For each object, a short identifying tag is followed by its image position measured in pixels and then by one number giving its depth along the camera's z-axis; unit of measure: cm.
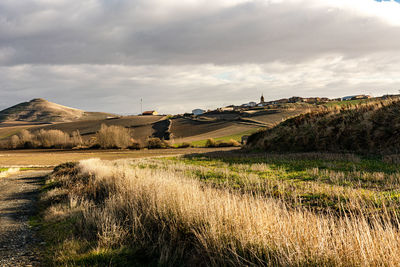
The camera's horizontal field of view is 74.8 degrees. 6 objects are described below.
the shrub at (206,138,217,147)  6336
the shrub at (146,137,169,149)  6800
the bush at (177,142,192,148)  6756
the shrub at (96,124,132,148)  6938
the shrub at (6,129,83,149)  7856
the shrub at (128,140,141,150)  6856
